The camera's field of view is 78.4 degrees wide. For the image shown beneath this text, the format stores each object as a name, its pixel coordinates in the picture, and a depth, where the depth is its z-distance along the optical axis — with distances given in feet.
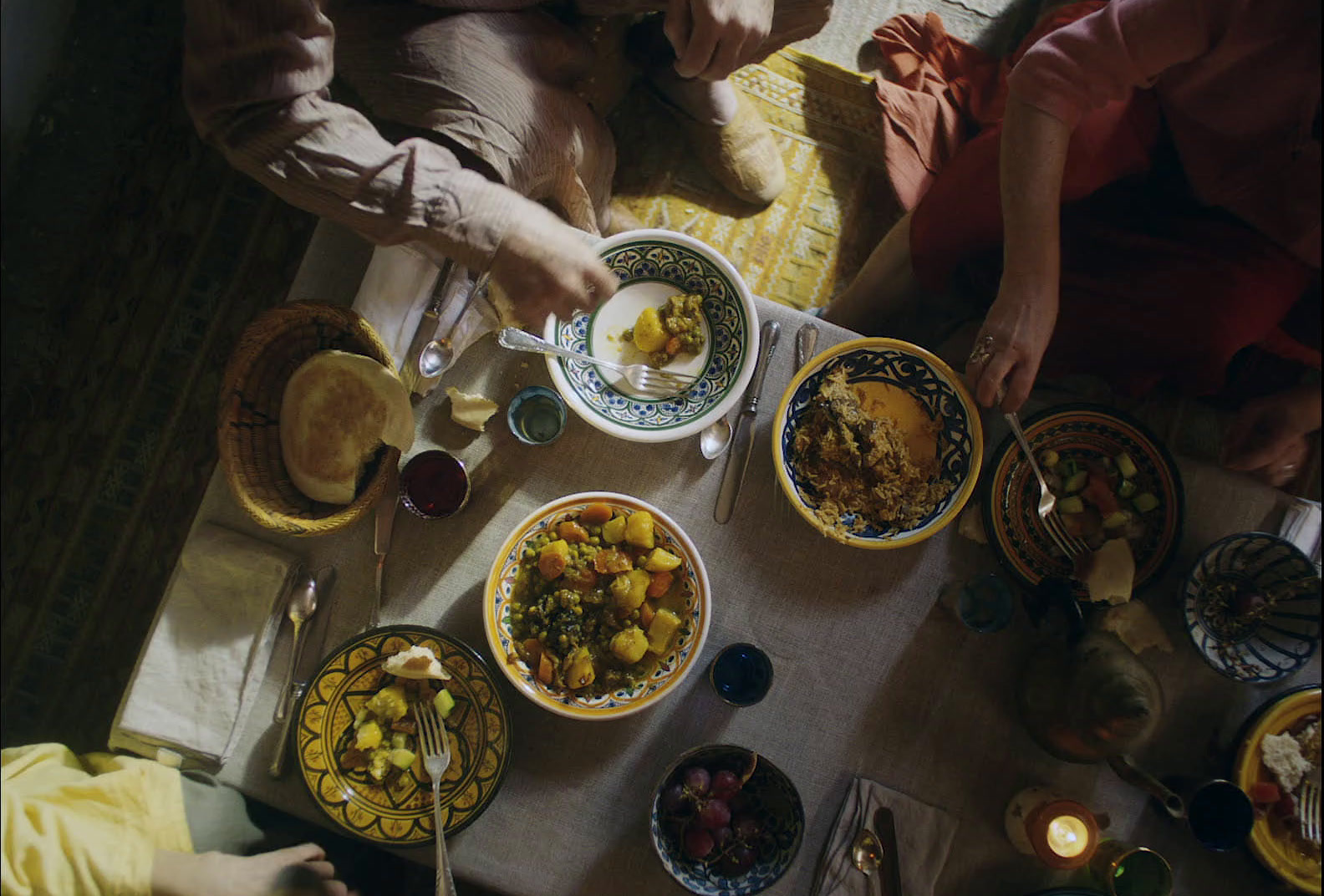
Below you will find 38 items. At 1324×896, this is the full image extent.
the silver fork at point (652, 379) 4.07
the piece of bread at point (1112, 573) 3.61
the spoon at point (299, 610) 3.83
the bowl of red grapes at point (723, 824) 3.57
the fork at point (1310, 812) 3.52
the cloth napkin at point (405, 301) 3.87
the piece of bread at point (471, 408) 3.91
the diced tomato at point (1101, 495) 3.82
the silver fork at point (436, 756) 3.50
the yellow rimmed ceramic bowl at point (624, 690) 3.61
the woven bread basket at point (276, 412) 3.57
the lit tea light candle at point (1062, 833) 3.54
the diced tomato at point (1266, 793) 3.61
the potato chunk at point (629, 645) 3.64
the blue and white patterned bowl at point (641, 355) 3.93
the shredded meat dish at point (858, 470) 3.81
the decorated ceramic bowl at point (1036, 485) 3.80
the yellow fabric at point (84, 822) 3.38
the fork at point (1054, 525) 3.77
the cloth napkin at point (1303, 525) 3.79
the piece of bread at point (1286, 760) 3.60
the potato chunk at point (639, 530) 3.73
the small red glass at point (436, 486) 3.84
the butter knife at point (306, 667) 3.71
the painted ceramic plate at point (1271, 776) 3.56
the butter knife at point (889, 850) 3.67
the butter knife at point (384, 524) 3.88
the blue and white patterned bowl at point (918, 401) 3.77
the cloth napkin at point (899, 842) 3.66
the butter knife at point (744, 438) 3.99
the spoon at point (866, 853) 3.71
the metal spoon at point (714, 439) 4.00
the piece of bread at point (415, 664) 3.57
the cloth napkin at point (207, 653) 3.74
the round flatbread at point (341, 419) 3.64
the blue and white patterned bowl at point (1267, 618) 3.50
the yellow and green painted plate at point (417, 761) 3.58
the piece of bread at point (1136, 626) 3.72
